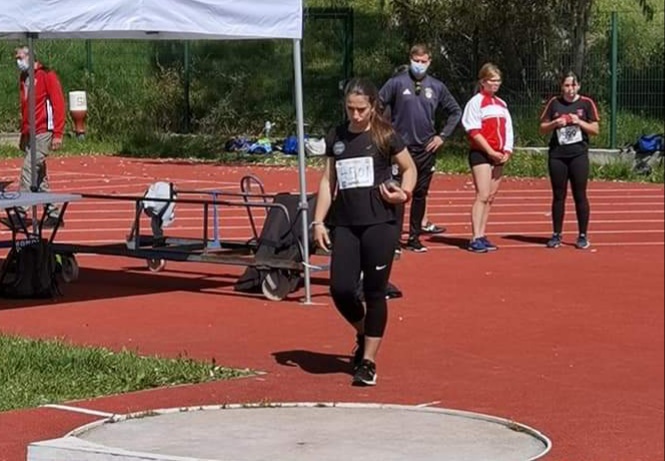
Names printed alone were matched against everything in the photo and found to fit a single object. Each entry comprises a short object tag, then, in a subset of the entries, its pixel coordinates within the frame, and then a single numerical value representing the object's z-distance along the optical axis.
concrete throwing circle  7.97
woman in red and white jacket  16.83
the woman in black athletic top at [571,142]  17.02
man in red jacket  19.72
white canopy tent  12.23
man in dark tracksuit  16.23
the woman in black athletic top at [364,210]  10.00
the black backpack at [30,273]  13.85
